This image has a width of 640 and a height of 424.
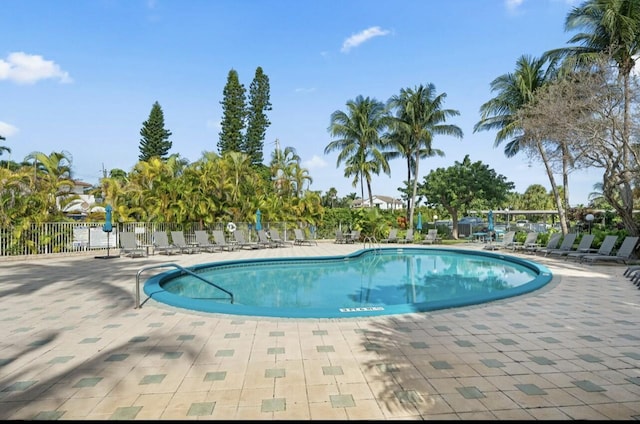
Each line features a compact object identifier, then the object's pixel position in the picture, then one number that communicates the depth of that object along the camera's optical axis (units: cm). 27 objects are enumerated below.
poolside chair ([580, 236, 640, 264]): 1130
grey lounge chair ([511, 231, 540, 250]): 1623
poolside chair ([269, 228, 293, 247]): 1985
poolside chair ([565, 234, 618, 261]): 1188
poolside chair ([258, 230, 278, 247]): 1889
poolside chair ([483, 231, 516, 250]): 1720
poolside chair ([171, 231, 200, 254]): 1568
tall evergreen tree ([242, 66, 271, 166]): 3791
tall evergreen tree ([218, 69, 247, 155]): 3666
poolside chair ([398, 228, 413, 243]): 2193
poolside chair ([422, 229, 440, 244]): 2142
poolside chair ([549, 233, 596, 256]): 1304
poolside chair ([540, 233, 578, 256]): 1393
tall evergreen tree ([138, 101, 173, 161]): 3959
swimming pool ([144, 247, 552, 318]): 606
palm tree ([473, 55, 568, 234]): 1967
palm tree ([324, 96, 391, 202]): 2805
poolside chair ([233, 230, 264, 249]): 1789
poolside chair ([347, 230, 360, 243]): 2283
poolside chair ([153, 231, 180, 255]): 1523
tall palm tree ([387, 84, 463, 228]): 2603
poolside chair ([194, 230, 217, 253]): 1644
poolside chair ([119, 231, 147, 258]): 1392
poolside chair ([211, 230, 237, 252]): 1698
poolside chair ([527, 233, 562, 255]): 1493
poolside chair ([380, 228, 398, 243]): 2169
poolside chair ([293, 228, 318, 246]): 2056
